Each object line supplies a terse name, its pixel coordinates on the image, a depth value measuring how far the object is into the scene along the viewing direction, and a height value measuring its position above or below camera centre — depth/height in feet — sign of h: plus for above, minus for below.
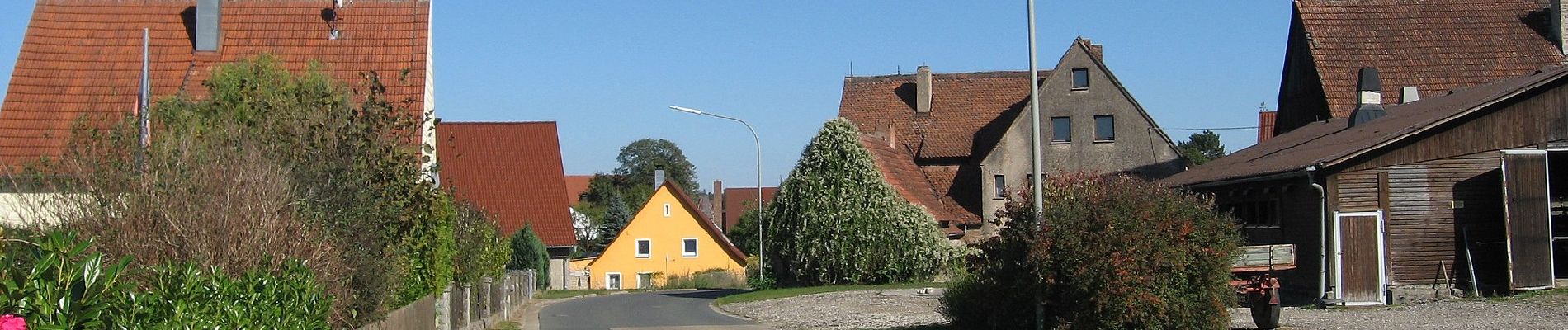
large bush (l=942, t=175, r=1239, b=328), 51.88 -0.29
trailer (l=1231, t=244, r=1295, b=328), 57.11 -1.05
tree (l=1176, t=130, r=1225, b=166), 325.03 +23.36
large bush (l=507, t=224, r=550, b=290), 152.97 +0.19
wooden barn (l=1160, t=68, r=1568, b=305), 73.87 +2.27
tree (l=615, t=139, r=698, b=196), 417.69 +25.89
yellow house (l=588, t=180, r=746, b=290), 205.77 +0.40
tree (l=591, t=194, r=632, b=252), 282.56 +6.23
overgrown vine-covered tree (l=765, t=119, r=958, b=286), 127.54 +2.29
